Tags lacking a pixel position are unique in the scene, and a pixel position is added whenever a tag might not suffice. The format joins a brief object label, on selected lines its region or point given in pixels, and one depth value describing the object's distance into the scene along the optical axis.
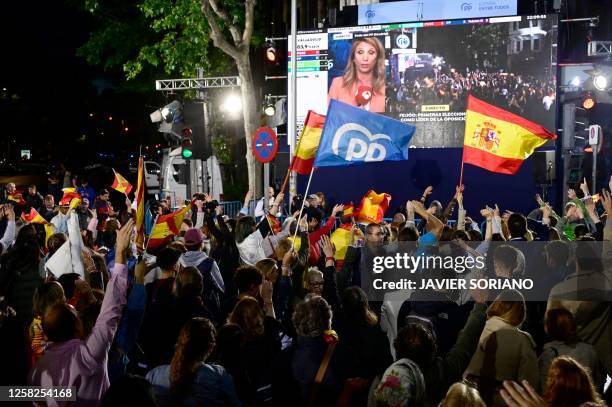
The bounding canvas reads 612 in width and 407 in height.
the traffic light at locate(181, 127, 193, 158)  18.78
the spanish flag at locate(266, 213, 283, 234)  10.47
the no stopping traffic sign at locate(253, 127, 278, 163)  13.87
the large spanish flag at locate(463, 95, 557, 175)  10.34
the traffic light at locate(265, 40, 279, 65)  20.00
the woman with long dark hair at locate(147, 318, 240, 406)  4.25
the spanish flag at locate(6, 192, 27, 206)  15.71
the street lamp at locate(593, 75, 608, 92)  19.05
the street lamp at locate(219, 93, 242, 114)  22.88
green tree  21.95
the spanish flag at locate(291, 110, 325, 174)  11.03
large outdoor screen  19.56
